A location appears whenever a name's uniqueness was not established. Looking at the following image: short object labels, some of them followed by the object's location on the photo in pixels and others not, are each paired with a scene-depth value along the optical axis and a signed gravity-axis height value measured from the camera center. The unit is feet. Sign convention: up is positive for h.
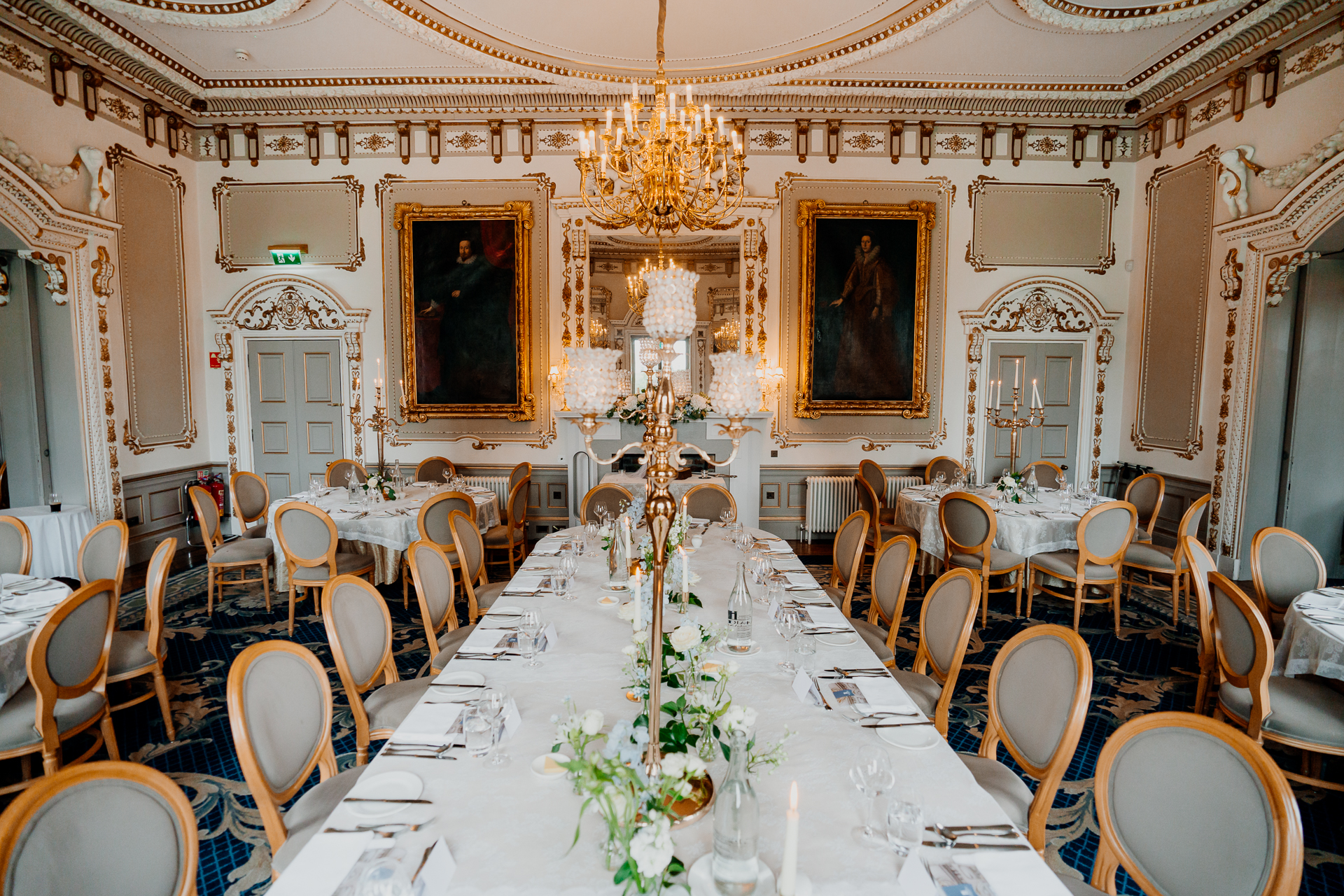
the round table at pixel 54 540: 16.44 -4.06
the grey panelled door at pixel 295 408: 23.45 -0.73
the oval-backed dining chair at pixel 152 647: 10.07 -4.34
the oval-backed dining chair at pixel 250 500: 18.49 -3.36
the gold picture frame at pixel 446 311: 22.54 +2.77
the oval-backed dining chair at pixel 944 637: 8.00 -3.27
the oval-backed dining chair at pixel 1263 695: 8.27 -4.29
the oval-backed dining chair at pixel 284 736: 5.53 -3.30
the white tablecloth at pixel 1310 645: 8.61 -3.57
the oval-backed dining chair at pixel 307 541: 14.23 -3.50
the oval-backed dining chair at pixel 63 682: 8.03 -3.98
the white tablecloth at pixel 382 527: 15.84 -3.54
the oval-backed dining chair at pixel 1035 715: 5.91 -3.27
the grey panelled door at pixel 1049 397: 23.30 -0.13
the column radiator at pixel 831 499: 23.22 -3.98
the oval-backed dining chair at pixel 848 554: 11.39 -3.06
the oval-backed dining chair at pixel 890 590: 9.84 -3.24
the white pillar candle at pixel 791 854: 3.22 -2.49
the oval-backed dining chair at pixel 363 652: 7.59 -3.34
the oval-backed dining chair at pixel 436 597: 9.59 -3.31
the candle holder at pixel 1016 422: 17.95 -0.89
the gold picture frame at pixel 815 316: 22.45 +2.88
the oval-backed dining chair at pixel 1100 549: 14.74 -3.72
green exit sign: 22.65 +4.85
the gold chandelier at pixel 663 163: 11.18 +4.26
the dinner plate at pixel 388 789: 4.63 -3.10
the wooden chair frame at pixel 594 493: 15.78 -2.66
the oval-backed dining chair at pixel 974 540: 15.39 -3.72
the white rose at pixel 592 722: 4.25 -2.27
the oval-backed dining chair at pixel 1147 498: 18.29 -3.13
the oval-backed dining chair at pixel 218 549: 15.96 -4.21
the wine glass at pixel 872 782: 4.39 -2.81
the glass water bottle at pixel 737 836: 3.73 -2.68
